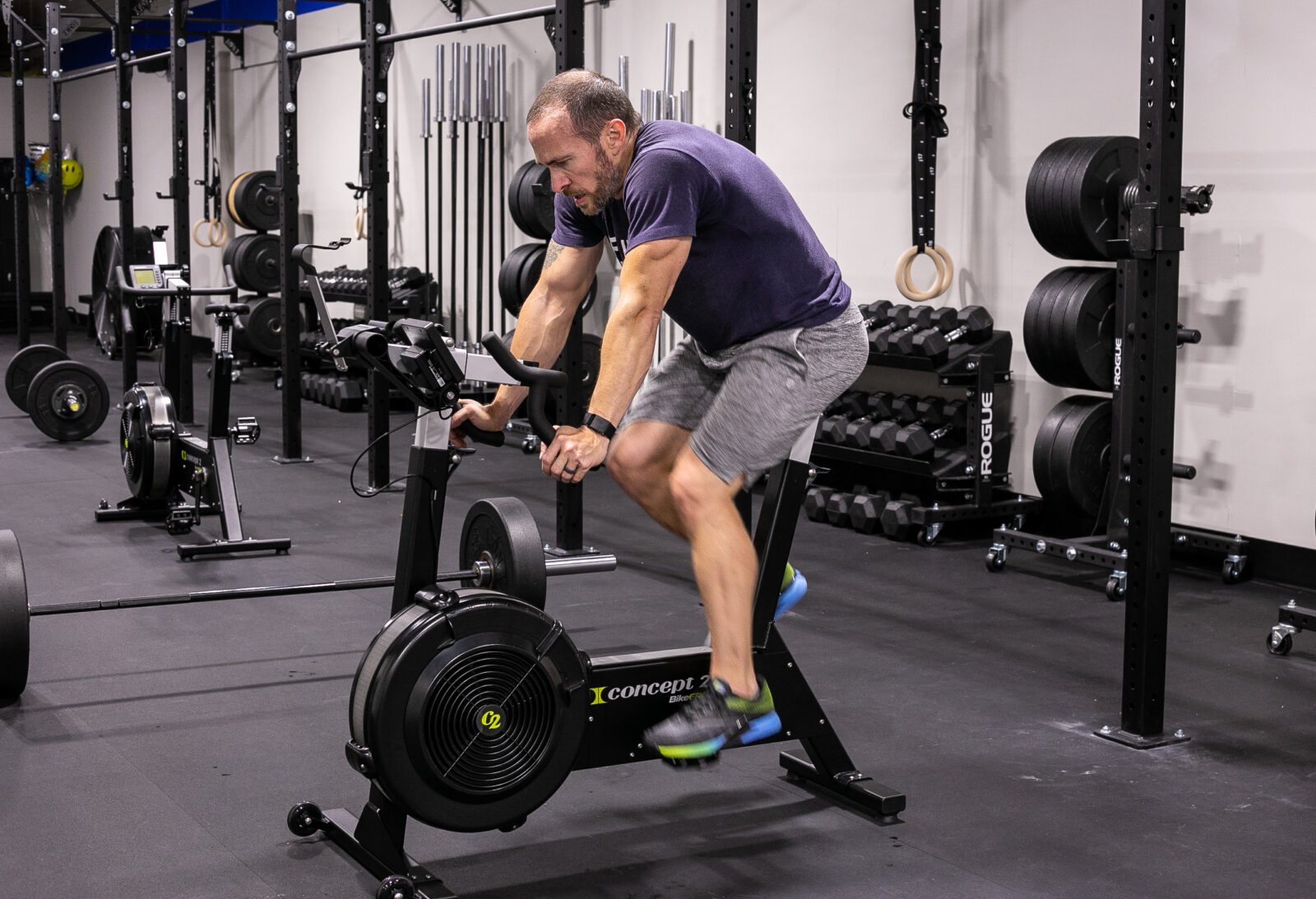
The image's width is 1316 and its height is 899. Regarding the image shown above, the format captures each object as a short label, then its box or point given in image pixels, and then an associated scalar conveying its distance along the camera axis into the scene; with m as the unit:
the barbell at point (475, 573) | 2.75
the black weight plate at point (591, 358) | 7.24
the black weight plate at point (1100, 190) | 4.54
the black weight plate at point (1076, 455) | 4.77
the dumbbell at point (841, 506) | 5.49
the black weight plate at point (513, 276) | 7.42
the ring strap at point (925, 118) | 5.56
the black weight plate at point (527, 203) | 7.21
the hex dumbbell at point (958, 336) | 5.23
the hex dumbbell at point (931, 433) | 5.27
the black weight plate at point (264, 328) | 10.02
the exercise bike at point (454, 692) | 2.25
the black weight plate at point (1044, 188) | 4.62
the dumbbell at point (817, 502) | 5.60
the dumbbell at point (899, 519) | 5.24
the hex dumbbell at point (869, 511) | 5.36
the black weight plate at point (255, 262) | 10.48
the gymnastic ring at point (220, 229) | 10.45
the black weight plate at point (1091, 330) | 4.64
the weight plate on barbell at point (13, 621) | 3.18
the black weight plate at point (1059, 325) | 4.69
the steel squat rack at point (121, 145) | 7.51
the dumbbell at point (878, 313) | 5.65
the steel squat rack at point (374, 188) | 4.85
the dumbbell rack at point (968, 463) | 5.22
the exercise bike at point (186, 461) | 4.87
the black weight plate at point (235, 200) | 10.90
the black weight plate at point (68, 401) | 7.24
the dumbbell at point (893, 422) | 5.39
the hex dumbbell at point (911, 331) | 5.34
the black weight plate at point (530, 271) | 7.37
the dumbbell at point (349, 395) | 8.98
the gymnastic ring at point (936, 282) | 5.43
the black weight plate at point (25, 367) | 7.91
